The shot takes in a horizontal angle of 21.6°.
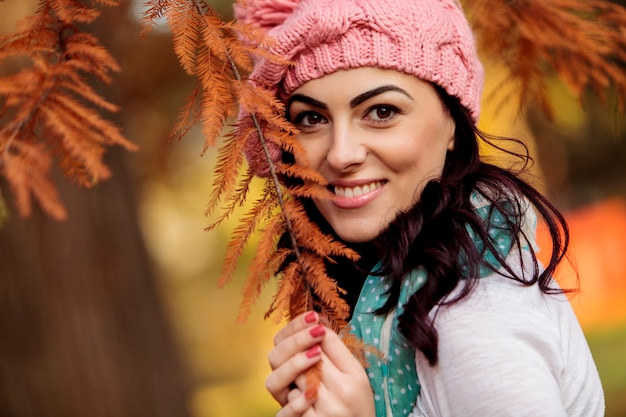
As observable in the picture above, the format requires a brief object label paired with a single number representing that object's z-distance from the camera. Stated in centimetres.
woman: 125
